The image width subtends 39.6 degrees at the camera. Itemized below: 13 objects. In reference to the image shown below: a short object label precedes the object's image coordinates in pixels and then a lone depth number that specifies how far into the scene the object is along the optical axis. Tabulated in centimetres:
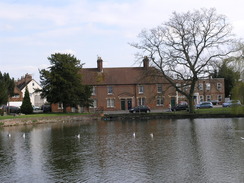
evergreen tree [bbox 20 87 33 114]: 5847
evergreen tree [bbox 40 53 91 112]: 5900
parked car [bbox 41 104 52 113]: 6842
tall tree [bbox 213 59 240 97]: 4218
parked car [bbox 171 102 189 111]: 6194
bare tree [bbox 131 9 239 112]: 4988
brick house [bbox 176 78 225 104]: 7969
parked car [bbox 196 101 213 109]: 6512
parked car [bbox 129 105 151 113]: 6115
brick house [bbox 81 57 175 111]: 7050
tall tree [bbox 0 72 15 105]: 5140
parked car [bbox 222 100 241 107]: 4355
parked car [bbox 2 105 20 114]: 6431
